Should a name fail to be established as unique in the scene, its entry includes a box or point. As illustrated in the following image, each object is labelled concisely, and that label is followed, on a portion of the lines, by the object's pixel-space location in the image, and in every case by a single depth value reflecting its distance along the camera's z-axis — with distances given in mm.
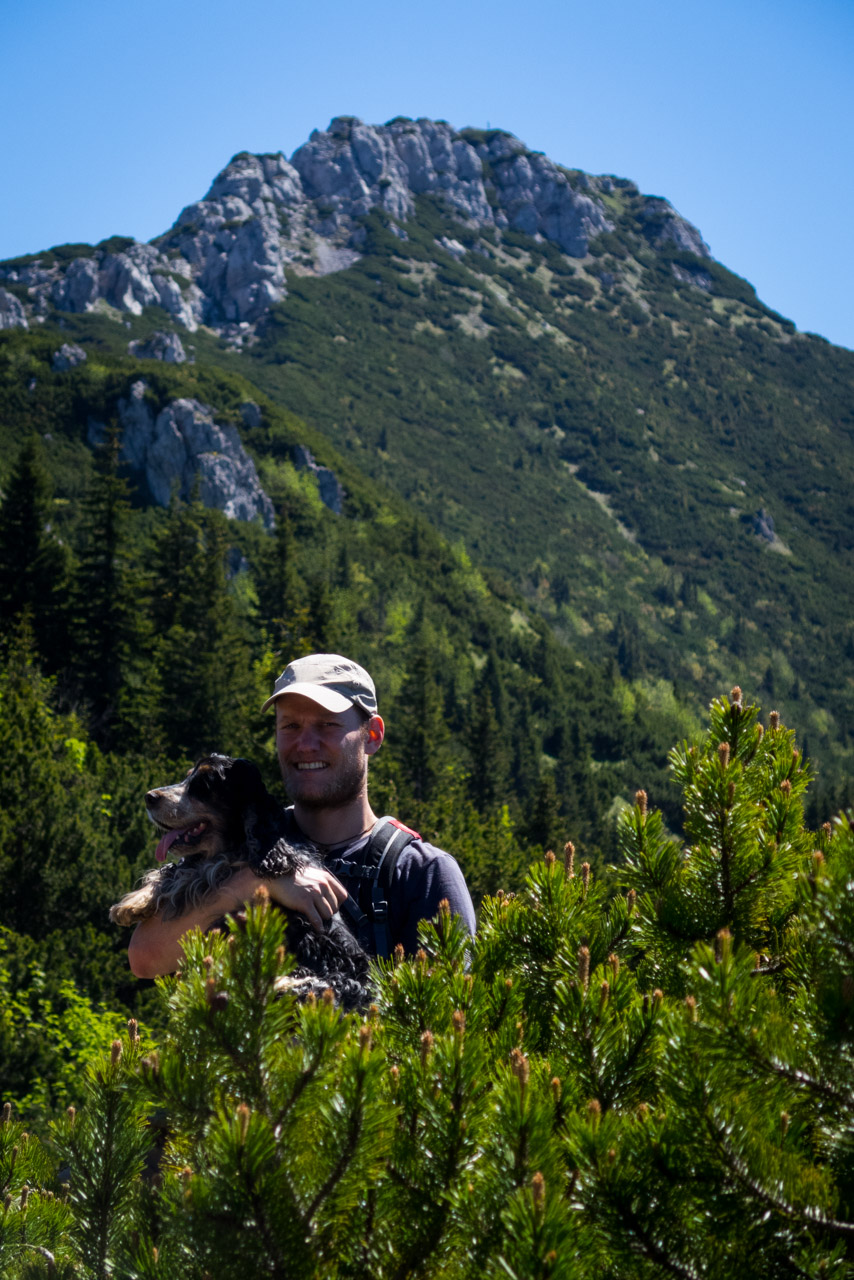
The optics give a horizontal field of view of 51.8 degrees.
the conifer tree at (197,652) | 33469
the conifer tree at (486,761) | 54531
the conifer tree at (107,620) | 33906
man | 2881
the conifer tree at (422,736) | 45969
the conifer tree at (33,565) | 33938
